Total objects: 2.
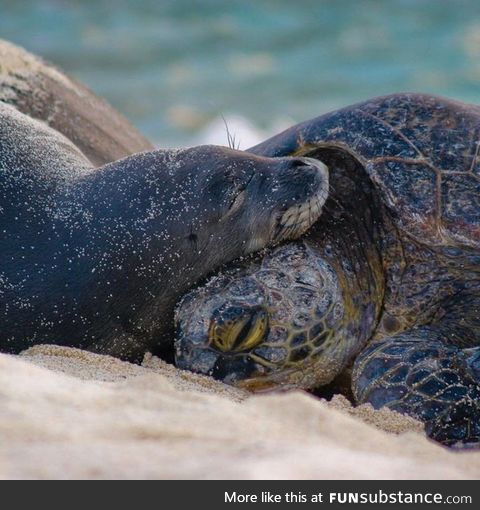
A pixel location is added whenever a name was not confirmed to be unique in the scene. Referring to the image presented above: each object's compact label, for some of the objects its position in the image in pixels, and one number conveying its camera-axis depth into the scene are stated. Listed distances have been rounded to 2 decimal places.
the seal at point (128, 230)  6.74
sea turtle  6.70
